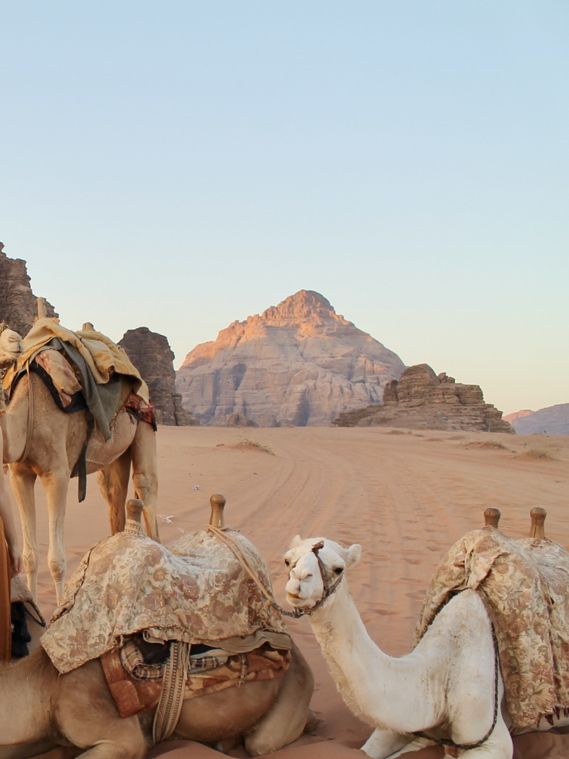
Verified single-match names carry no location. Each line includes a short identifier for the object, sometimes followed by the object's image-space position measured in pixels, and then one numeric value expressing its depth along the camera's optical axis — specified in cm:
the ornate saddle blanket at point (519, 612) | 336
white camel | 268
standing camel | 530
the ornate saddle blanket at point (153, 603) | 296
